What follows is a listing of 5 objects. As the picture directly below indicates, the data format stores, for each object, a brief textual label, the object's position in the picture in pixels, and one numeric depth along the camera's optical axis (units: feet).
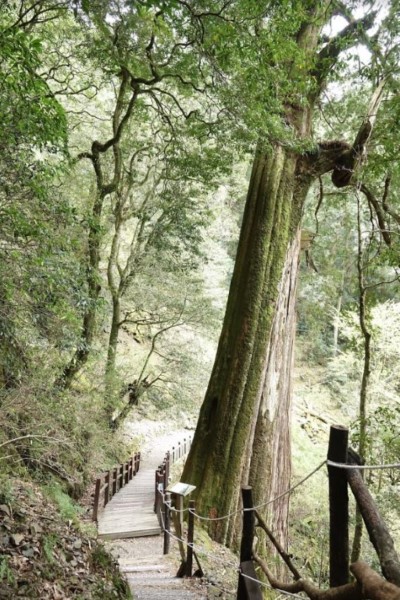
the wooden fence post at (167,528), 18.56
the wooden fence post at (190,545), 14.25
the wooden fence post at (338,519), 5.56
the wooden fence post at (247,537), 9.00
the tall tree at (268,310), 17.43
